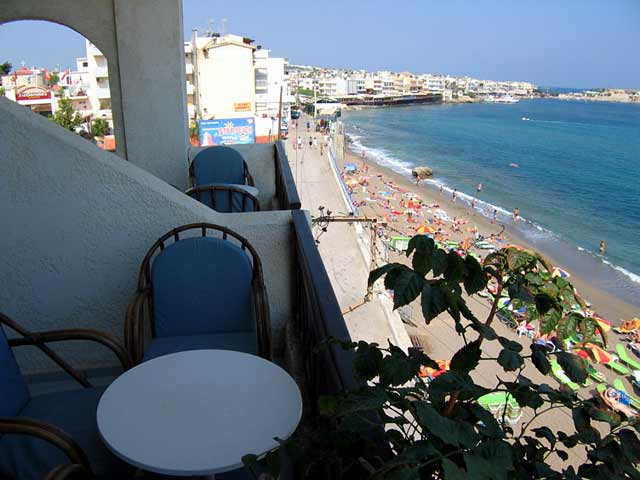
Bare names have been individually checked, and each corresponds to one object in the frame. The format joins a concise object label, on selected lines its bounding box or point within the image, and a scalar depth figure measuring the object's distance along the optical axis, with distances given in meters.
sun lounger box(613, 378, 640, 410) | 11.57
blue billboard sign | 26.80
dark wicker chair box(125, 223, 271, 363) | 2.08
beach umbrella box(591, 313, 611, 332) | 15.68
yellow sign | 37.06
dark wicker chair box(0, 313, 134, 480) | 1.16
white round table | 1.13
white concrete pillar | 4.06
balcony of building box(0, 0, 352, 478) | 2.11
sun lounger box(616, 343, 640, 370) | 13.81
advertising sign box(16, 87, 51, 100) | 32.75
